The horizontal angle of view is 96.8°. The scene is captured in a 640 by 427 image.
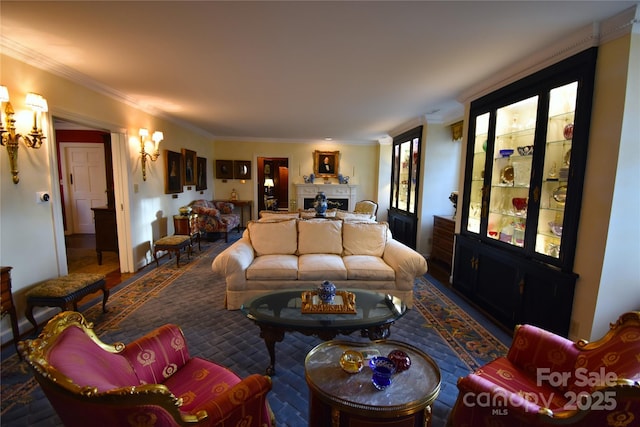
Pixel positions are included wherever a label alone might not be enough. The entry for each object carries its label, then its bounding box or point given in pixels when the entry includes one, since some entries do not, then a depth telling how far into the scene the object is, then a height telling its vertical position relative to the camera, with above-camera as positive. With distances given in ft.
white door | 20.42 -0.39
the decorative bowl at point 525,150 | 9.10 +1.08
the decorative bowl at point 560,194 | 7.99 -0.29
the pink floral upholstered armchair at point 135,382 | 2.91 -2.56
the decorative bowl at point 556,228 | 8.14 -1.27
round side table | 4.07 -3.20
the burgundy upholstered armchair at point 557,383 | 3.26 -2.95
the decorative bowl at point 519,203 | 9.46 -0.66
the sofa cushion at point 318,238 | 11.95 -2.43
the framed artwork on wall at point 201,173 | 22.52 +0.45
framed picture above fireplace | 27.09 +1.63
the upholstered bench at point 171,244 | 14.55 -3.41
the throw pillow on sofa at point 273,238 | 11.66 -2.40
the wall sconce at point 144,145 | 14.53 +1.68
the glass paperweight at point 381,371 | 4.39 -3.05
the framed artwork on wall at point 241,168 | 26.35 +1.01
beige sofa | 9.97 -3.03
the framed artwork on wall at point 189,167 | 19.88 +0.85
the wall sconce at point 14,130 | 7.93 +1.32
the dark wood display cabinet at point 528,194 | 7.53 -0.35
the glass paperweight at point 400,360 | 4.78 -3.03
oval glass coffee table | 6.55 -3.29
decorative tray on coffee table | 7.05 -3.17
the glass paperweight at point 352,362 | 4.74 -3.09
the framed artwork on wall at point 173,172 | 17.13 +0.36
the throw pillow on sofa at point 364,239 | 11.89 -2.43
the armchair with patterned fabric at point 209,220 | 19.77 -2.93
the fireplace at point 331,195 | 26.76 -1.37
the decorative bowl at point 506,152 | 10.01 +1.09
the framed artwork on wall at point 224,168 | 26.23 +0.99
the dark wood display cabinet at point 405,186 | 17.67 -0.34
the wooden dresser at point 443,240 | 14.87 -3.16
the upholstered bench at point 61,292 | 8.07 -3.35
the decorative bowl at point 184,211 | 17.70 -2.03
